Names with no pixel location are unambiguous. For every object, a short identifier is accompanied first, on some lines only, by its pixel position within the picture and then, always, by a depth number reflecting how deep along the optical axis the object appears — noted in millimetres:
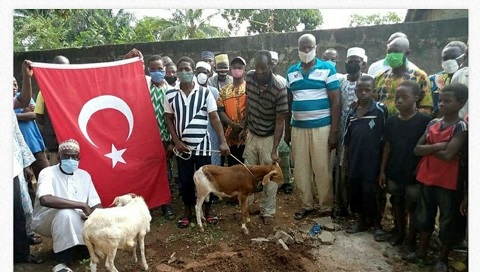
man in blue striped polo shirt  4133
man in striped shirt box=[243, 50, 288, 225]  4211
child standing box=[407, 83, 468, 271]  3025
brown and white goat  4082
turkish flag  3998
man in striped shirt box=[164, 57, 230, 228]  4219
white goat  3002
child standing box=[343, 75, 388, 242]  3803
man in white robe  3412
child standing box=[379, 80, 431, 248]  3439
